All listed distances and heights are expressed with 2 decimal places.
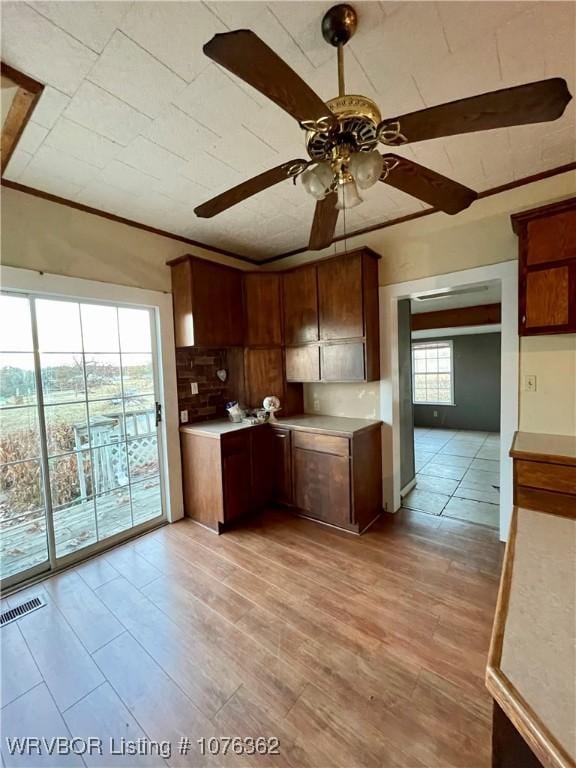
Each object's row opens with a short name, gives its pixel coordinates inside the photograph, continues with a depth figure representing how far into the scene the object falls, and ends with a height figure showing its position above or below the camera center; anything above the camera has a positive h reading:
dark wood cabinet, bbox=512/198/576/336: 1.94 +0.55
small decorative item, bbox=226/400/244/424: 3.29 -0.46
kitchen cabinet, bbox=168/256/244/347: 2.94 +0.62
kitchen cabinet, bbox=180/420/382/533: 2.80 -0.99
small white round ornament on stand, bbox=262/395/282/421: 3.27 -0.40
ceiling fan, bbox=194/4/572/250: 0.89 +0.80
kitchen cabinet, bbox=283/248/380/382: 2.88 +0.43
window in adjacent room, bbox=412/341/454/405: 7.34 -0.29
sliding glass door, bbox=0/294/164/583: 2.23 -0.44
